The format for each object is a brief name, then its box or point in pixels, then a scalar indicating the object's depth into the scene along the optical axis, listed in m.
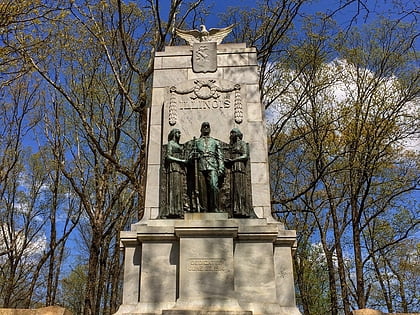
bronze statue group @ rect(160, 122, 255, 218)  9.15
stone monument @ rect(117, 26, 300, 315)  8.26
